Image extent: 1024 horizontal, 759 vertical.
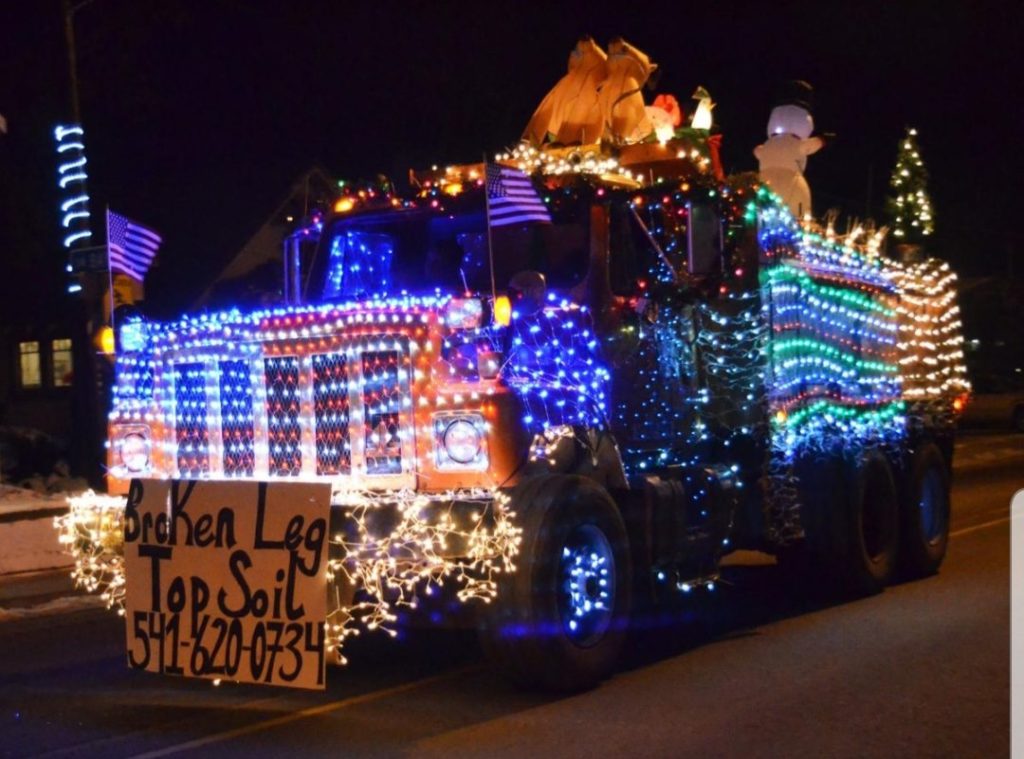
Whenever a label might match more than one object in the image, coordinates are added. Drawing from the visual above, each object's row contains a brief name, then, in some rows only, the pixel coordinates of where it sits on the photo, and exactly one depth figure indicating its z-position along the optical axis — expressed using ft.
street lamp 51.31
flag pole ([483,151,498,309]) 25.49
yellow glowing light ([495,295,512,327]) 25.26
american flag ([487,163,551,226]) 27.84
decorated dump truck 24.72
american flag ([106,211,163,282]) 31.99
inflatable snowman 40.81
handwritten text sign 23.18
